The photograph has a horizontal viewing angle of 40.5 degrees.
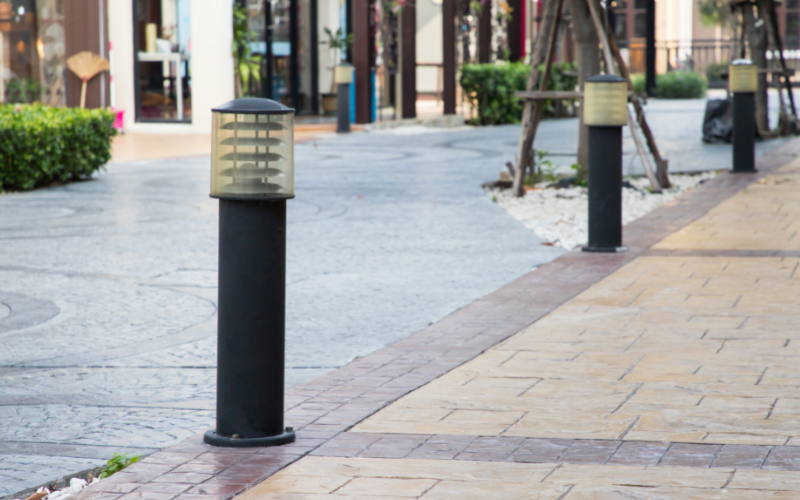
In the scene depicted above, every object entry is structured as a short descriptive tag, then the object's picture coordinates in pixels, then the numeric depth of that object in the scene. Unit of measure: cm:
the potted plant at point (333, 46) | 2309
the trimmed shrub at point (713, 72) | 3834
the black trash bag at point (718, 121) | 1697
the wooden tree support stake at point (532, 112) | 1072
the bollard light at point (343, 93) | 1955
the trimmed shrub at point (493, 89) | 2347
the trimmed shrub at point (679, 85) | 3247
